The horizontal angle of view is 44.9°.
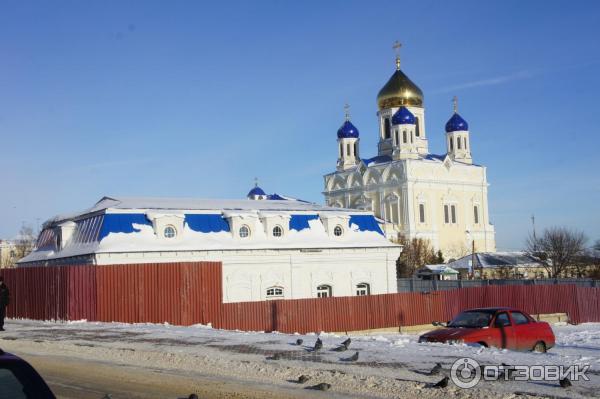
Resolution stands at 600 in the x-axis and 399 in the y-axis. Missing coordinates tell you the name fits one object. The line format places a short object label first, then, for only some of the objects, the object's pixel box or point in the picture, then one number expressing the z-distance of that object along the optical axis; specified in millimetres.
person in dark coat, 21922
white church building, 75375
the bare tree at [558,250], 71125
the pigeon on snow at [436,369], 11445
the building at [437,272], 61906
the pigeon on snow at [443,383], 10492
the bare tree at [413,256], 69500
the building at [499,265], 69688
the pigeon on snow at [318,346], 15234
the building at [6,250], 109125
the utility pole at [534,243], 79181
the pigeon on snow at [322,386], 11032
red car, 15859
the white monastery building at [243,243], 34406
